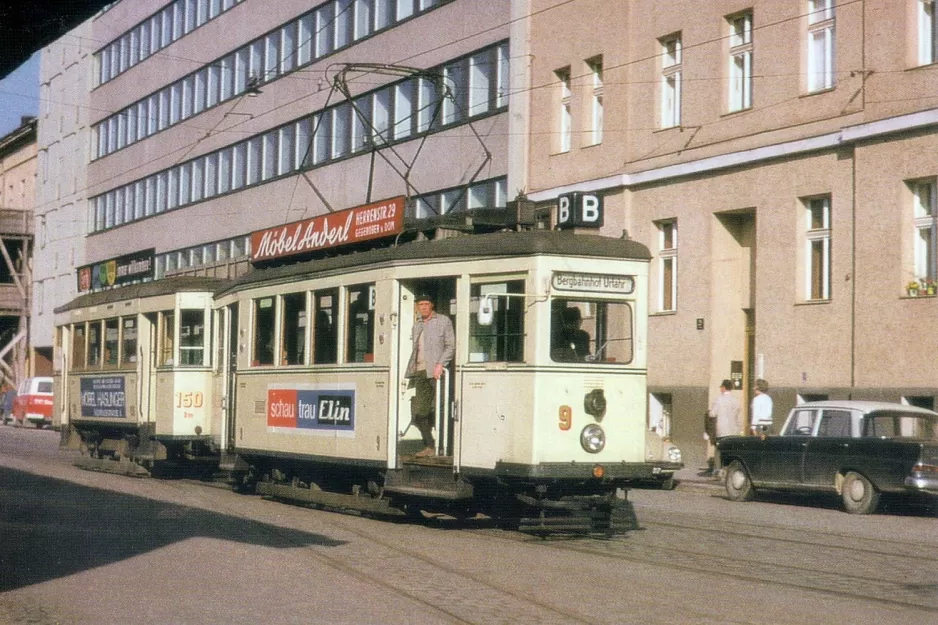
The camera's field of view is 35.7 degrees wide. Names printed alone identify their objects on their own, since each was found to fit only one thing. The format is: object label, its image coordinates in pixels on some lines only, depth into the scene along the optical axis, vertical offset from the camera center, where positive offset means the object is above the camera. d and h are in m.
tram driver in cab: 13.29 +0.32
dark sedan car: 17.12 -0.94
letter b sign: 14.25 +1.62
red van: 50.34 -1.21
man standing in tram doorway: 13.98 +0.13
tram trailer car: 22.09 -0.15
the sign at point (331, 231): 15.54 +1.63
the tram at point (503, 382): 13.16 -0.09
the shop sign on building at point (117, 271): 27.89 +1.93
